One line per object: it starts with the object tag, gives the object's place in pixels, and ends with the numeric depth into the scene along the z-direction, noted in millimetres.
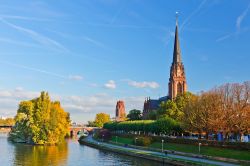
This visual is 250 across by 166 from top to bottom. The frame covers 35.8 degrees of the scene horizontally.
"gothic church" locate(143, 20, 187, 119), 172225
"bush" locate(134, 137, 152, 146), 101275
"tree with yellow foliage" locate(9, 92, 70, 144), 118625
